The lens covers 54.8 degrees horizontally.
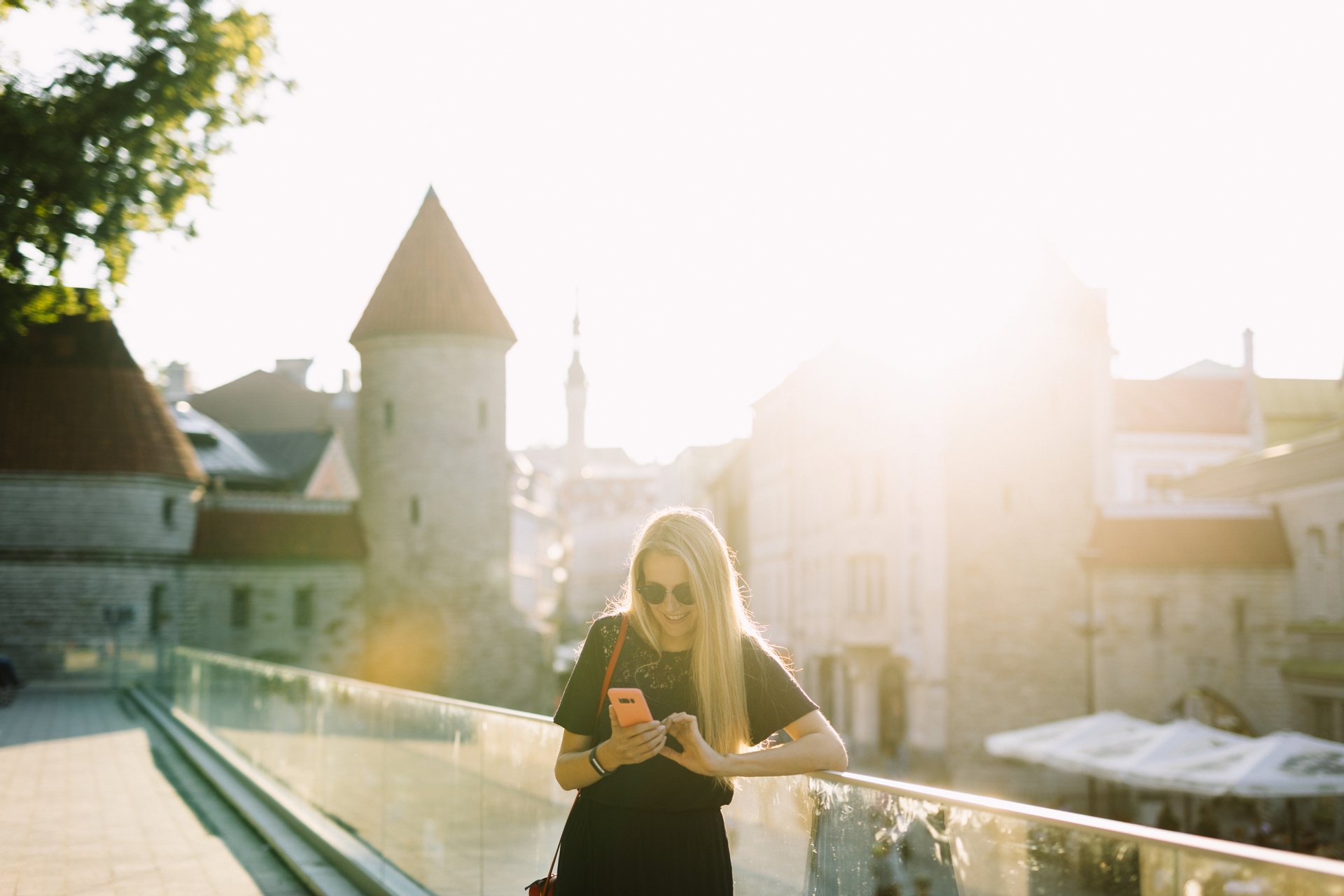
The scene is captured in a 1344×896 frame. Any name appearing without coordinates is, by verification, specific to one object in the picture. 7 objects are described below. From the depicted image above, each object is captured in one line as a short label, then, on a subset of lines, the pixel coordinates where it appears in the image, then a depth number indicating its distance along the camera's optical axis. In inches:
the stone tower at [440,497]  1603.1
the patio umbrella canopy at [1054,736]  981.8
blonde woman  134.6
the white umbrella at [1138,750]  852.6
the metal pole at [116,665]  1173.7
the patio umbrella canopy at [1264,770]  740.0
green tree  658.8
